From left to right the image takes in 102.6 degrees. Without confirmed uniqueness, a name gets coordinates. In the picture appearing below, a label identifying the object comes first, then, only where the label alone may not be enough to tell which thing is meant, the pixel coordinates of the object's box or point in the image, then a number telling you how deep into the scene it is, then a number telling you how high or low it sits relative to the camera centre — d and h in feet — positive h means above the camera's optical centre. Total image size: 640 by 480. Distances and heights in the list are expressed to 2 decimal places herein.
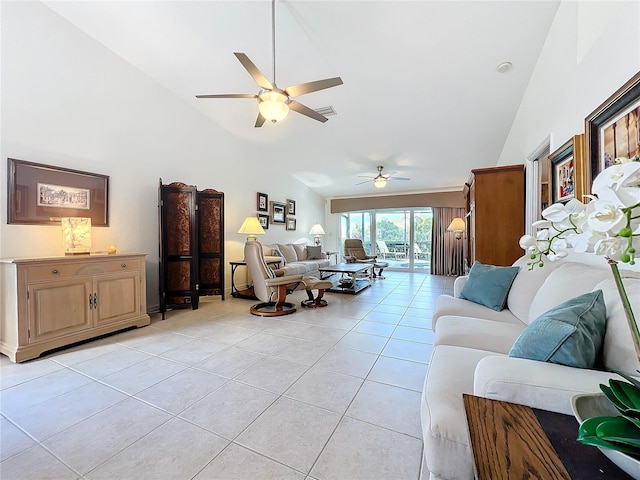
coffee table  15.42 -2.75
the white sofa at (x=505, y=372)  2.55 -1.57
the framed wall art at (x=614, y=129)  4.19 +1.98
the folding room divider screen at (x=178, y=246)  11.62 -0.28
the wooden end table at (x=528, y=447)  1.69 -1.57
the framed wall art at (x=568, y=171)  5.82 +1.69
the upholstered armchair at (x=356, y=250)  22.38 -1.06
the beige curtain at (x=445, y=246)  23.26 -0.80
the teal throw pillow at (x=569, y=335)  2.89 -1.18
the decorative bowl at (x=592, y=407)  2.00 -1.38
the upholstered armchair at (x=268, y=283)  11.10 -2.03
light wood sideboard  7.09 -1.87
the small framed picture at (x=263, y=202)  18.57 +2.74
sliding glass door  25.02 +0.35
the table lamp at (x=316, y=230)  23.43 +0.78
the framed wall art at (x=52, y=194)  8.07 +1.63
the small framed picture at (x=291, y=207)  21.93 +2.78
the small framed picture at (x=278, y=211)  20.06 +2.20
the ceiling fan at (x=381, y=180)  17.67 +4.00
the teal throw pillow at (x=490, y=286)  7.14 -1.42
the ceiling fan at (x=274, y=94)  7.43 +4.47
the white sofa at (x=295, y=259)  16.99 -1.63
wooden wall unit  9.87 +0.94
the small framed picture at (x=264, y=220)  18.78 +1.41
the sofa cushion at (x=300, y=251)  21.29 -1.06
